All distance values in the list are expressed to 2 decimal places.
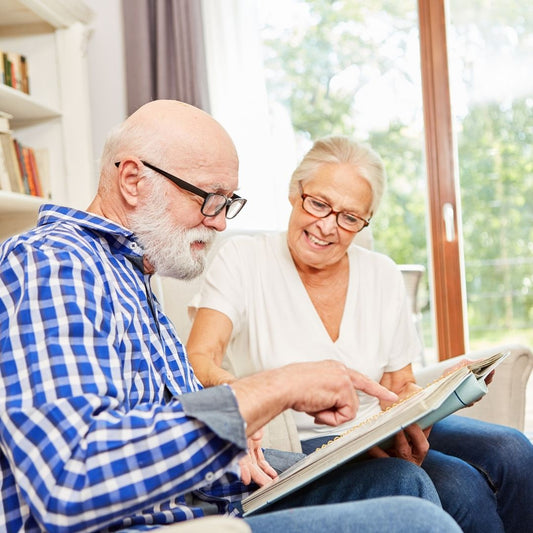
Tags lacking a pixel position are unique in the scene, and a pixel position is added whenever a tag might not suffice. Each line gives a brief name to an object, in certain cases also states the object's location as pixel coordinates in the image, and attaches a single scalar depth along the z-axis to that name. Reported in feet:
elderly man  2.51
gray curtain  11.21
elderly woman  5.64
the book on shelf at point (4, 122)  8.91
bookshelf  10.30
